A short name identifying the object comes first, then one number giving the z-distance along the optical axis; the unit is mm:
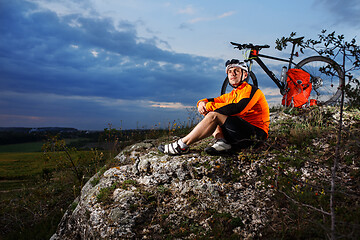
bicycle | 7586
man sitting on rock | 4595
